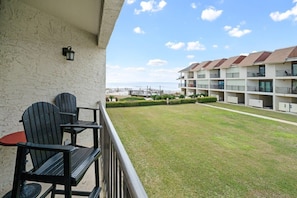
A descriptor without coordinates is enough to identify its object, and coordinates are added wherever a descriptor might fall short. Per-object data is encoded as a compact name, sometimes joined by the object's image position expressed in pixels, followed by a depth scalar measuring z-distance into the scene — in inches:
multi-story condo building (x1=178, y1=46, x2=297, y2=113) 634.2
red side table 71.8
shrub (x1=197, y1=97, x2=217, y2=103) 861.1
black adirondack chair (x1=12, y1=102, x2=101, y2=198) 43.9
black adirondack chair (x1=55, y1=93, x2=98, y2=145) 122.2
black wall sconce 130.3
